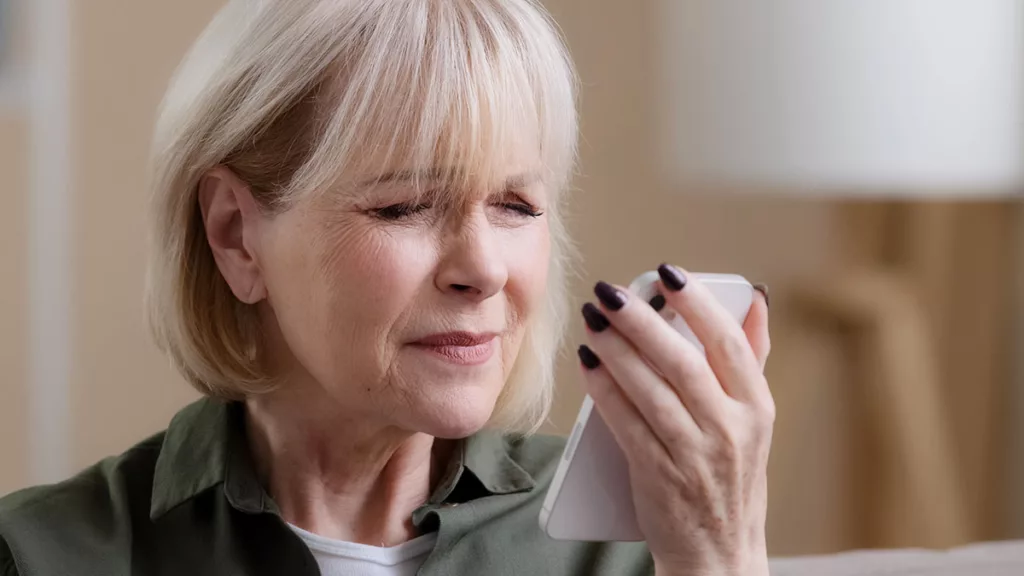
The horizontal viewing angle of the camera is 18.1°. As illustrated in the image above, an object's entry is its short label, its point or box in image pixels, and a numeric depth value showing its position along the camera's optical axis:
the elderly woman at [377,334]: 1.46
